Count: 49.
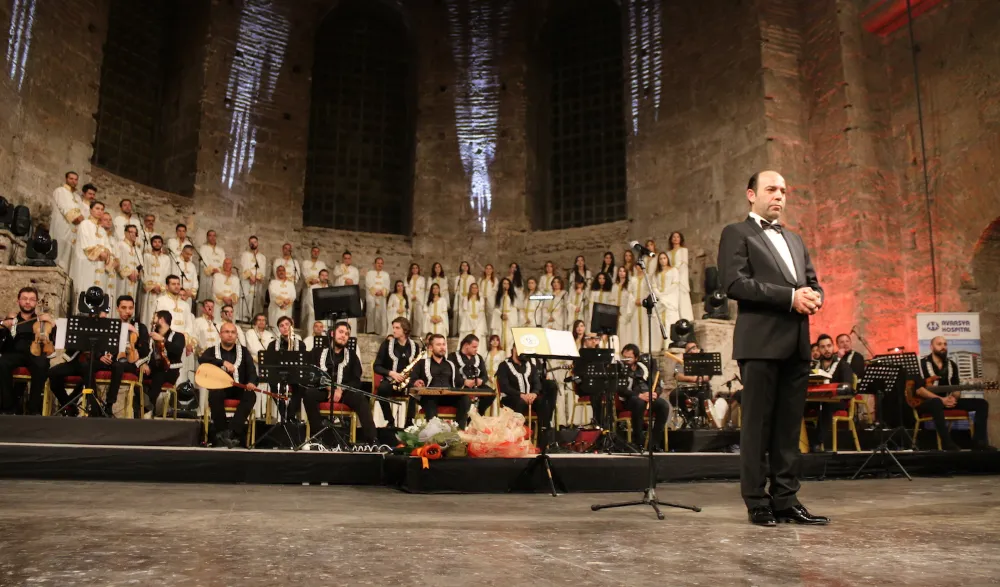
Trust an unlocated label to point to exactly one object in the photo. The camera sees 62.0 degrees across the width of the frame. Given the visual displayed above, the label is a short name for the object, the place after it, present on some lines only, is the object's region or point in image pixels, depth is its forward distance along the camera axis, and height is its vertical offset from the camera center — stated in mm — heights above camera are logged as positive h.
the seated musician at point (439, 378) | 8602 +266
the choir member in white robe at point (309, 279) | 14094 +2058
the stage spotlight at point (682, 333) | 11570 +1040
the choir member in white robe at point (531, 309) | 14042 +1604
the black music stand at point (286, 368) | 7719 +289
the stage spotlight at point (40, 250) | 9977 +1732
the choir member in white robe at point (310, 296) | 13797 +1758
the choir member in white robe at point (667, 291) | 12984 +1821
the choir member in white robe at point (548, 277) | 14422 +2213
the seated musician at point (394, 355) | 8977 +517
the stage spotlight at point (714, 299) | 12449 +1624
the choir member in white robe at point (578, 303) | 13727 +1677
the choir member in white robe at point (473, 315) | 14330 +1506
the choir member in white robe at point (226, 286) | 12992 +1750
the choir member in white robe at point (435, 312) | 14177 +1543
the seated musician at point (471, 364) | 9172 +433
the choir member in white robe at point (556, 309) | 14008 +1616
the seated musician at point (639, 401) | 9133 +58
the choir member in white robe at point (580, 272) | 14031 +2255
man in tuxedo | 3629 +240
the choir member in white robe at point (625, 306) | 13531 +1618
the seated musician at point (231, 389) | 8250 +94
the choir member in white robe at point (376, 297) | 14555 +1815
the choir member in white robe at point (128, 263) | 11359 +1841
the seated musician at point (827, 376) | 8469 +365
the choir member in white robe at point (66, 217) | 11102 +2365
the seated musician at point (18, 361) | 7734 +309
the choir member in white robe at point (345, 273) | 14414 +2210
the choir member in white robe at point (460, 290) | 14547 +1969
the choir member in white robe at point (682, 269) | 13125 +2185
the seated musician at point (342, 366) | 8500 +368
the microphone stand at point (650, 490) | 4203 -439
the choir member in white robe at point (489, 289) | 14500 +1996
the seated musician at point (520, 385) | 9211 +208
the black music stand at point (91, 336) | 7324 +523
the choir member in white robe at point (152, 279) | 11891 +1666
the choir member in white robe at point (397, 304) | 14250 +1665
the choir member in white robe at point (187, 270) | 12076 +1883
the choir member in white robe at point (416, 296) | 14492 +1843
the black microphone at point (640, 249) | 4402 +832
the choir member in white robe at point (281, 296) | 13664 +1682
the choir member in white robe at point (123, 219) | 11912 +2573
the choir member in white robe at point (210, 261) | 13188 +2196
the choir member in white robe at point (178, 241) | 12641 +2366
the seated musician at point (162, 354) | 8617 +443
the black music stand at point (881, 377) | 8367 +346
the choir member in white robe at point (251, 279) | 13727 +1966
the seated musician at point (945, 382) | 9203 +343
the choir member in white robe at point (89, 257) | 10836 +1798
